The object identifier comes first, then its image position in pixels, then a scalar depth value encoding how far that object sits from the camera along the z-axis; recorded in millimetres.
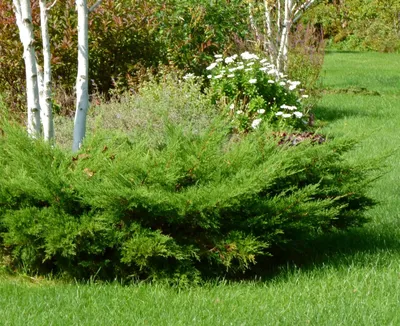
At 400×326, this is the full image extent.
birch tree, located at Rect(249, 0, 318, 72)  19071
